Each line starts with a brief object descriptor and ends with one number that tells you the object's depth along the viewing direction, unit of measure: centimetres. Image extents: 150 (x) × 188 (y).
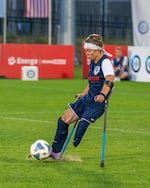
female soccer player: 1351
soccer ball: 1370
